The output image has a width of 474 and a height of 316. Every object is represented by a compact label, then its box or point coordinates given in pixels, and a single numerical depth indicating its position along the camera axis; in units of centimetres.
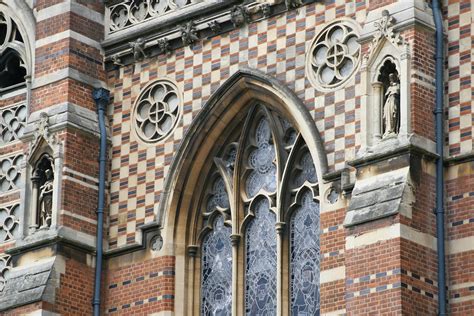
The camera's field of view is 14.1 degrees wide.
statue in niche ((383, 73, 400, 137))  2775
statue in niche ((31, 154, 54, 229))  3180
